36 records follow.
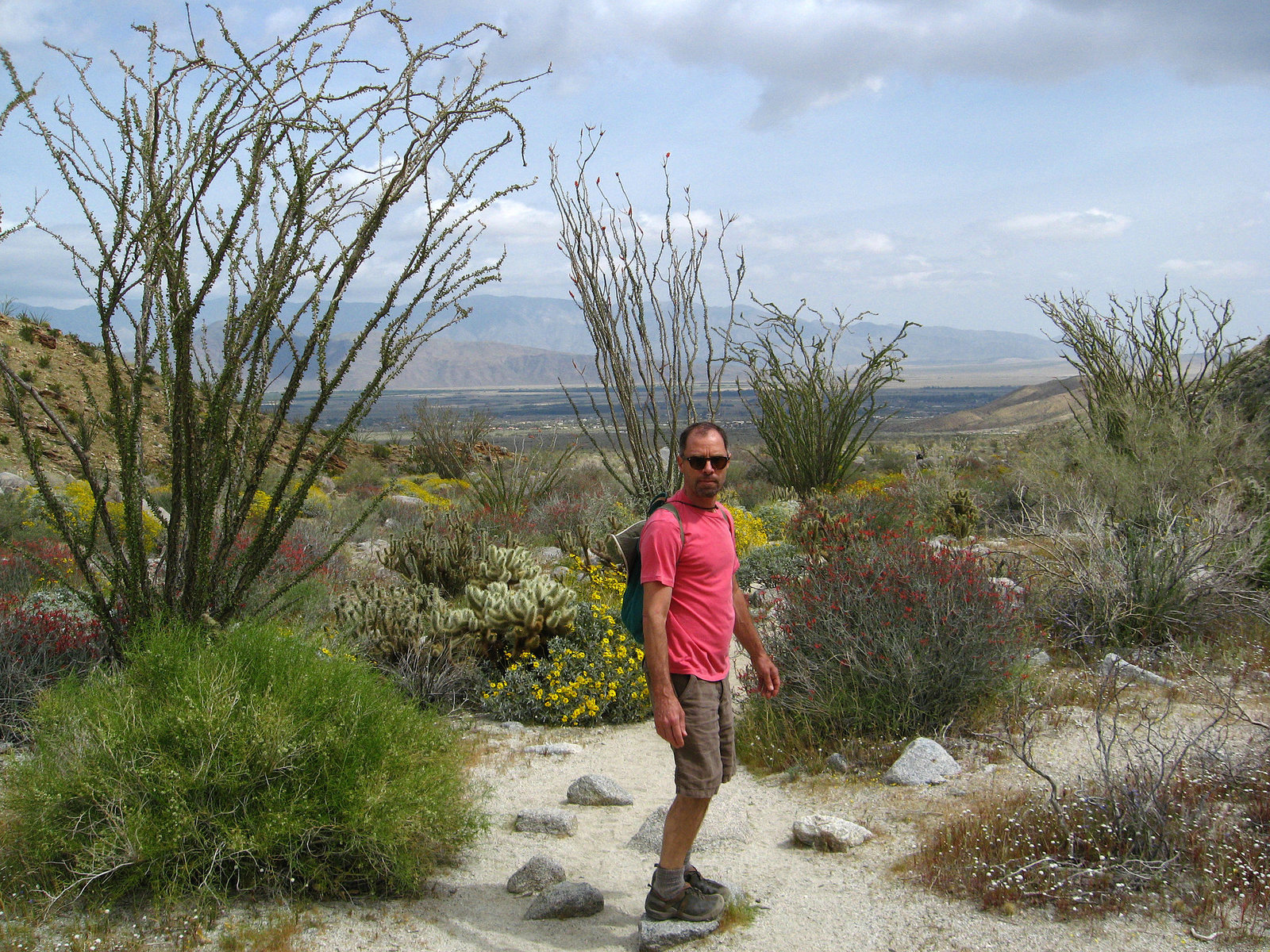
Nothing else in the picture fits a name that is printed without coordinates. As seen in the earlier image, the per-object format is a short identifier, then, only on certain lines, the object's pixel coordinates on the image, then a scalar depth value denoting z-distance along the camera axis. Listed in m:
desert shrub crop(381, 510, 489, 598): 7.85
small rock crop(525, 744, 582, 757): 5.23
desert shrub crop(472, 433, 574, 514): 13.20
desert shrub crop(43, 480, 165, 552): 8.63
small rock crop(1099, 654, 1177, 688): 5.42
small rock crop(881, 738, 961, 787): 4.43
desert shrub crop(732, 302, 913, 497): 13.09
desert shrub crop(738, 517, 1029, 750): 4.96
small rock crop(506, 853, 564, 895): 3.58
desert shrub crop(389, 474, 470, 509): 14.50
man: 2.97
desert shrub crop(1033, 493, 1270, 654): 6.22
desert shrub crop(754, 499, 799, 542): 11.09
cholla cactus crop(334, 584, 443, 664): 5.94
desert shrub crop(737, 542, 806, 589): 8.27
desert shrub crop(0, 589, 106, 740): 4.79
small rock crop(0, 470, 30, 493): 12.36
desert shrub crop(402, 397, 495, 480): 20.11
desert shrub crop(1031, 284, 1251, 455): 12.52
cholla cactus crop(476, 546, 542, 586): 7.09
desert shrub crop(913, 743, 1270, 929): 3.11
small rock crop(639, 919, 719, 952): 3.10
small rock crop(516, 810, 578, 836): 4.18
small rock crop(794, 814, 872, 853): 3.85
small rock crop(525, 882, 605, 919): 3.37
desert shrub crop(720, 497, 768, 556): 9.55
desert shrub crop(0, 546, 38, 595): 6.98
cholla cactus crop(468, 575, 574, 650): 6.18
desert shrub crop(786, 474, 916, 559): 7.52
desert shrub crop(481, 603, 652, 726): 5.80
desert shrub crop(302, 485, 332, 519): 12.51
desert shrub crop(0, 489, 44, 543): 9.33
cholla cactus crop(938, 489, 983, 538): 11.21
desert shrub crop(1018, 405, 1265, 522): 9.20
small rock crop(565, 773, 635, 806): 4.50
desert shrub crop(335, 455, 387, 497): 18.61
